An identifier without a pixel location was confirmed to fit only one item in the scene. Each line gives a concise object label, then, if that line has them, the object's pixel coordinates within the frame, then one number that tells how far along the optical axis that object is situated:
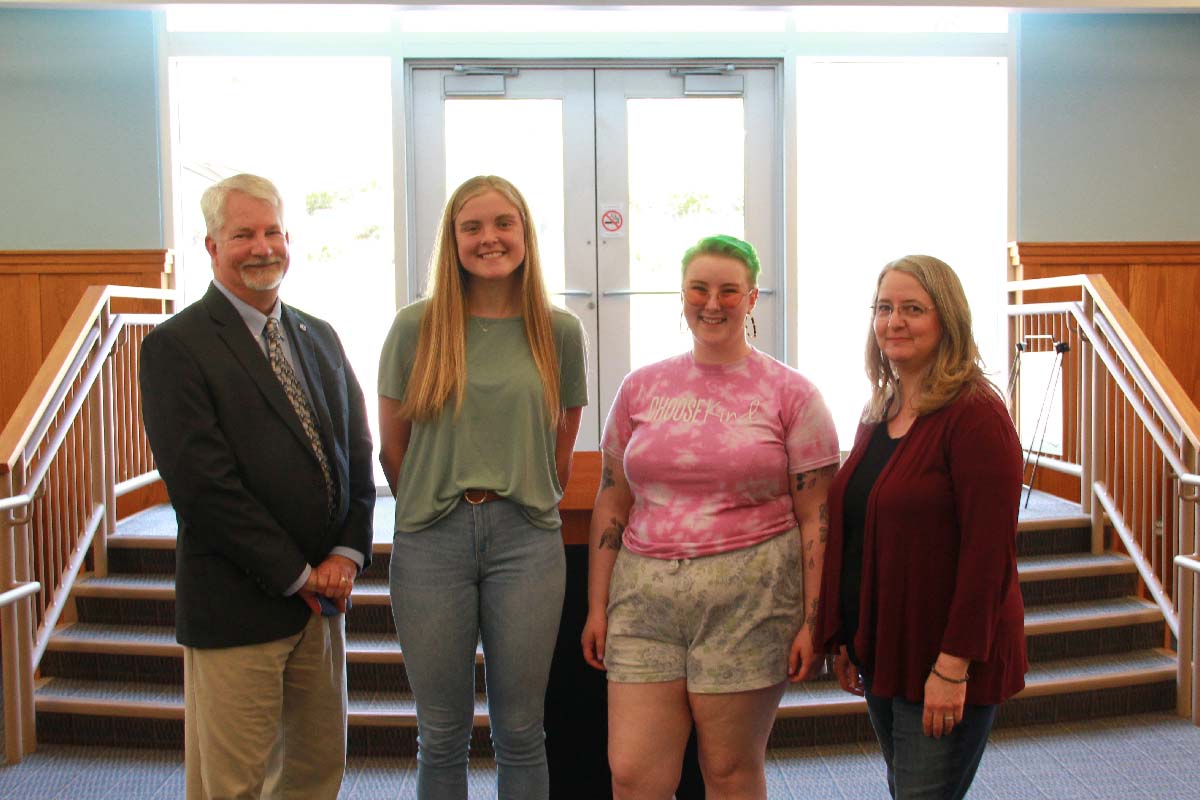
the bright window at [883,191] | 5.80
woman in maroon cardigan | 1.66
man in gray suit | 1.82
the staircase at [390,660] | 3.63
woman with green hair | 1.87
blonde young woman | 1.93
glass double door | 5.59
